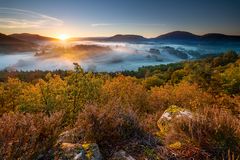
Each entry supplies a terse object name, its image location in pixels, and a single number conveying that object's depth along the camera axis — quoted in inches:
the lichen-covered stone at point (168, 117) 101.1
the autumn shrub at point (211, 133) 76.8
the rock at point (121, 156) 70.6
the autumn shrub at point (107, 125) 78.5
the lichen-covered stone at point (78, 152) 65.1
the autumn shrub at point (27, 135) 59.3
